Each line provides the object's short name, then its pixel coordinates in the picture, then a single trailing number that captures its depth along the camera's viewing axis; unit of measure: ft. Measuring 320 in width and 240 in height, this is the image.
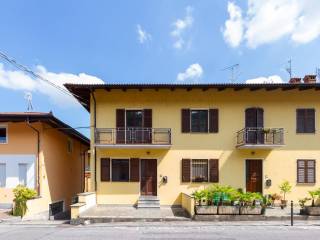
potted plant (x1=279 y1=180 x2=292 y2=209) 44.87
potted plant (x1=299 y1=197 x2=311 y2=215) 37.94
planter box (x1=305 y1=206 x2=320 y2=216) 37.09
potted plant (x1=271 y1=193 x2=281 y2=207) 45.91
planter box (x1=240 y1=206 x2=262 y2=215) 36.42
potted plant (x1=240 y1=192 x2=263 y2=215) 36.46
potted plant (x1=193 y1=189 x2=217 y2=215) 36.29
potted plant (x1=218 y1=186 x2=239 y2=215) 36.23
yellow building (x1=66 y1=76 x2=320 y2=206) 46.64
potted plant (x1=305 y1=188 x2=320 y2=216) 37.09
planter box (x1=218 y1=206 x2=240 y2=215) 36.21
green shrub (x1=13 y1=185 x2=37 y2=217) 38.67
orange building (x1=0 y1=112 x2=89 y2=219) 43.49
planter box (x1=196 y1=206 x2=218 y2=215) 36.27
